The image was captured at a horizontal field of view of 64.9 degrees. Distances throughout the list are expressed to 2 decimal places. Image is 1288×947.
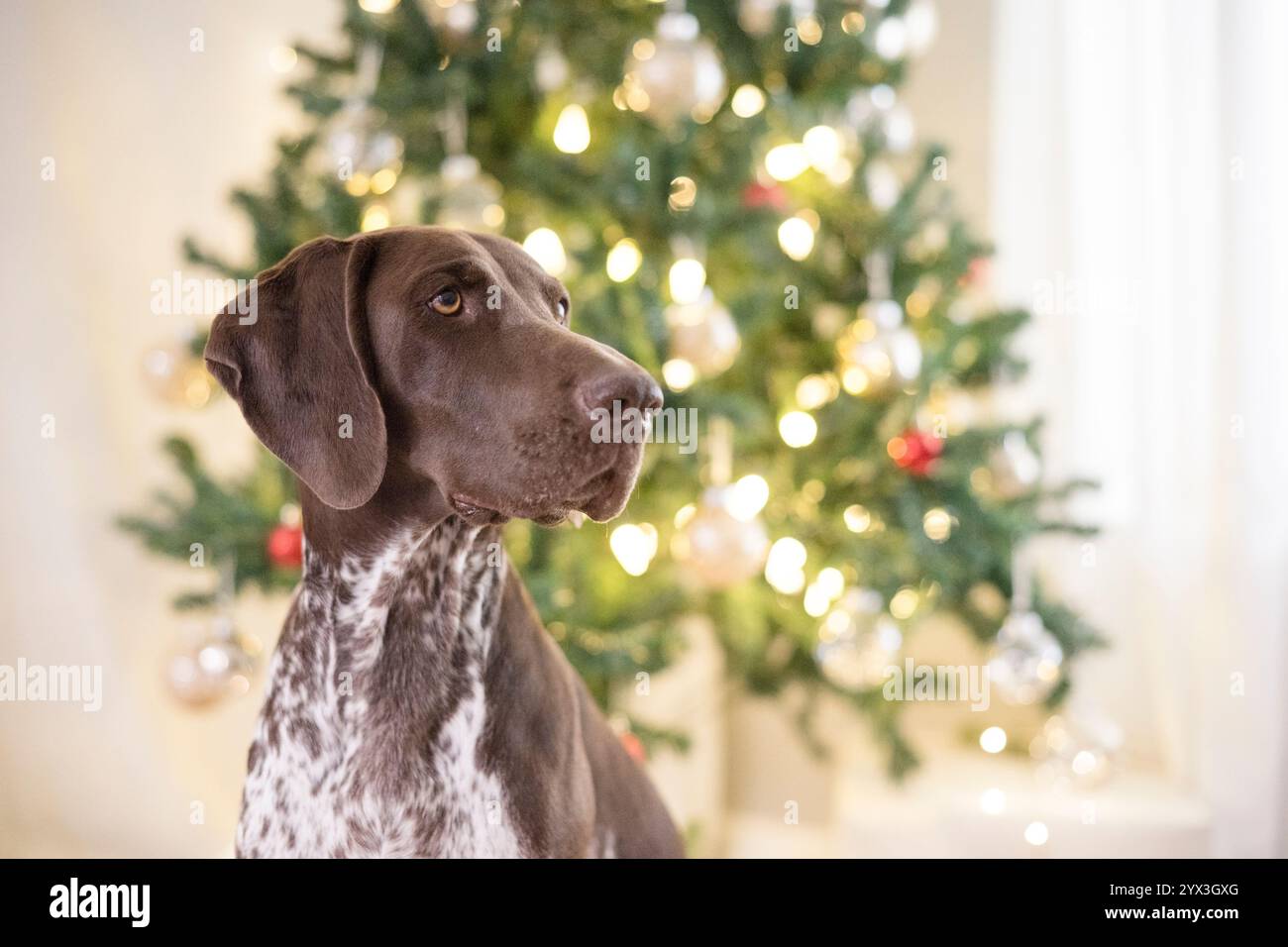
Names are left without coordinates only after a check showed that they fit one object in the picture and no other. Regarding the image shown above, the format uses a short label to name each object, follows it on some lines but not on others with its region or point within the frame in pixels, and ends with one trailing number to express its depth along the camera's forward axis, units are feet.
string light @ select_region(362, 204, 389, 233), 8.11
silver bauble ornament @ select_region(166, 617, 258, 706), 7.70
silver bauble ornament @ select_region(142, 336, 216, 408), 7.97
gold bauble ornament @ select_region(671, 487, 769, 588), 7.48
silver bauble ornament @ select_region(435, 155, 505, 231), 7.41
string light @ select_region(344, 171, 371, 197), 7.97
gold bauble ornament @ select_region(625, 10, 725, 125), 7.46
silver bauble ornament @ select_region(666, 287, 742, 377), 7.49
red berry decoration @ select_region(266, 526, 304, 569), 7.90
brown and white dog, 4.16
